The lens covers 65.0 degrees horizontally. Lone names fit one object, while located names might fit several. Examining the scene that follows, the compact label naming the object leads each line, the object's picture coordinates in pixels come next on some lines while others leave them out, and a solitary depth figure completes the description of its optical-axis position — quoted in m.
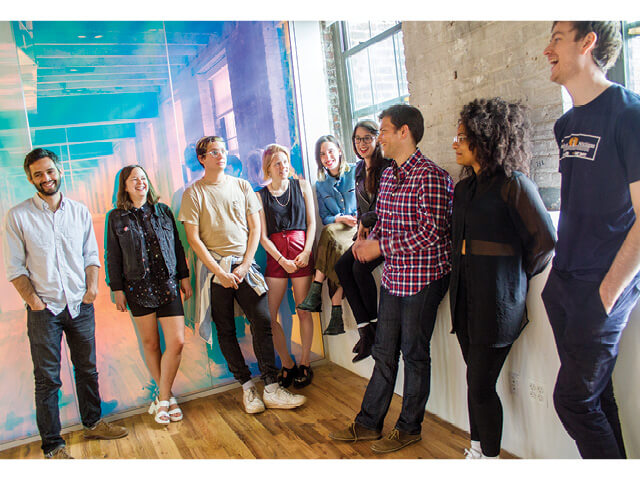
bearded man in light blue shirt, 2.87
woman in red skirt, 3.61
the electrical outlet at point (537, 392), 2.30
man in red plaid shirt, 2.47
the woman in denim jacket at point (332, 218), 3.44
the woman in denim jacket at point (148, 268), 3.19
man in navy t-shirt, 1.77
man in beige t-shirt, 3.34
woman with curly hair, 2.14
